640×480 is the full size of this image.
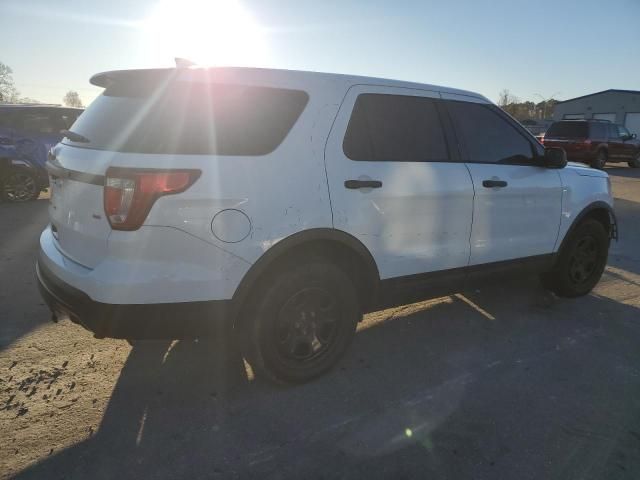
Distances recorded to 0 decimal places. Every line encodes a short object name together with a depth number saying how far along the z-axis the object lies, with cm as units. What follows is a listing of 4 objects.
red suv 1772
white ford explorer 230
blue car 870
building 3588
